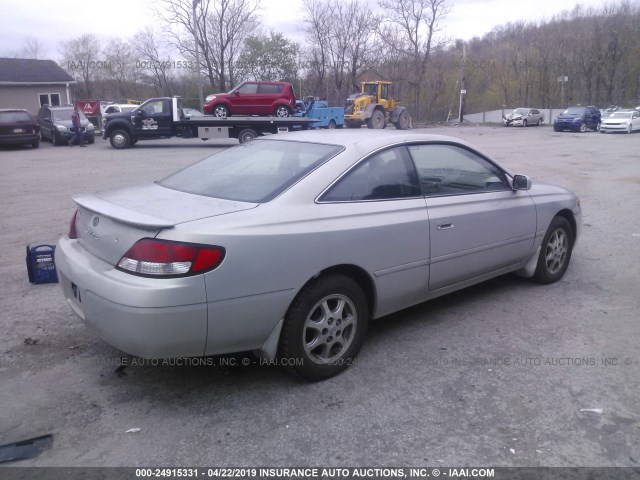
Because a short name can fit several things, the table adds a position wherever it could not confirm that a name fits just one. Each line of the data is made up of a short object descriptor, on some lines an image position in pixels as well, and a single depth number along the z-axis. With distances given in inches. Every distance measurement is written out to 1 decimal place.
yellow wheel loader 1241.4
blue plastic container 205.5
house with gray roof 1483.8
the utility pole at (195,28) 1343.4
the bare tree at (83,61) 2384.4
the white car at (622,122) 1320.6
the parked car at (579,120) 1406.3
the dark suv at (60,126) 935.9
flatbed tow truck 884.6
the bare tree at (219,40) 1795.0
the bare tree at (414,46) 2069.4
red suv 976.9
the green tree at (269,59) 1943.9
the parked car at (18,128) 862.5
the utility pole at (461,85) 1860.6
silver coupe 114.7
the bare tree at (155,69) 2121.1
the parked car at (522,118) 1680.2
